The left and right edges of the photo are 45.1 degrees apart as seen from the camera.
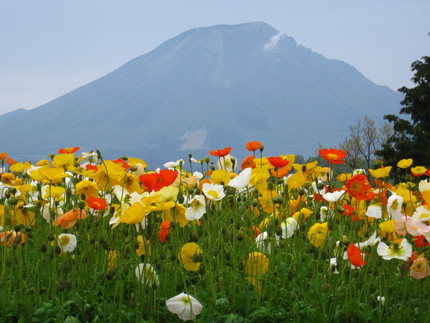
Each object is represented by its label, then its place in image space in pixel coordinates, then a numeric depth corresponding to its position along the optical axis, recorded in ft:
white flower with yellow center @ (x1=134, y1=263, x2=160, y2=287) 8.08
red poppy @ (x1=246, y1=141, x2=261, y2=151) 12.17
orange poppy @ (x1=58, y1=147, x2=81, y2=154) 14.45
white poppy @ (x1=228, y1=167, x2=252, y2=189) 8.59
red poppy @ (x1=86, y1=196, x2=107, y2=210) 8.28
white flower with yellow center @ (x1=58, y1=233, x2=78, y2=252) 8.98
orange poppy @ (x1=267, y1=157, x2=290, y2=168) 10.34
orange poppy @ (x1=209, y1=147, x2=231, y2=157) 12.76
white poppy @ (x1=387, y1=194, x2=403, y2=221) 9.63
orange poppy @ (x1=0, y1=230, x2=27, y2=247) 9.29
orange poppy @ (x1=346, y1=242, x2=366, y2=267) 7.59
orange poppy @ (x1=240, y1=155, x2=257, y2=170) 12.89
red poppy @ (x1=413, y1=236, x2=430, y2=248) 8.84
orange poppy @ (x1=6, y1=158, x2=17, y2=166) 16.42
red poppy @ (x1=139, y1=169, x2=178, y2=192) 8.05
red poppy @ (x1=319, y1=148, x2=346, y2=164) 10.71
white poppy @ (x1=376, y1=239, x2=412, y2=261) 8.10
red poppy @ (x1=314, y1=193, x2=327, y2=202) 10.89
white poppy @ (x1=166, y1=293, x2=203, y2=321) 7.36
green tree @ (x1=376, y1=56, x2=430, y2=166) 76.89
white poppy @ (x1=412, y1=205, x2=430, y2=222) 8.43
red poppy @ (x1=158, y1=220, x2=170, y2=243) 8.09
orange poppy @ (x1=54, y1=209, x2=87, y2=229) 8.53
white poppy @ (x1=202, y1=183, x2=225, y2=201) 8.43
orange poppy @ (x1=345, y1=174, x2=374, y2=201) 8.87
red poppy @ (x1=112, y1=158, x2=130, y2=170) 11.91
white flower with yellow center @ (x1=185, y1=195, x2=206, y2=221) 8.24
